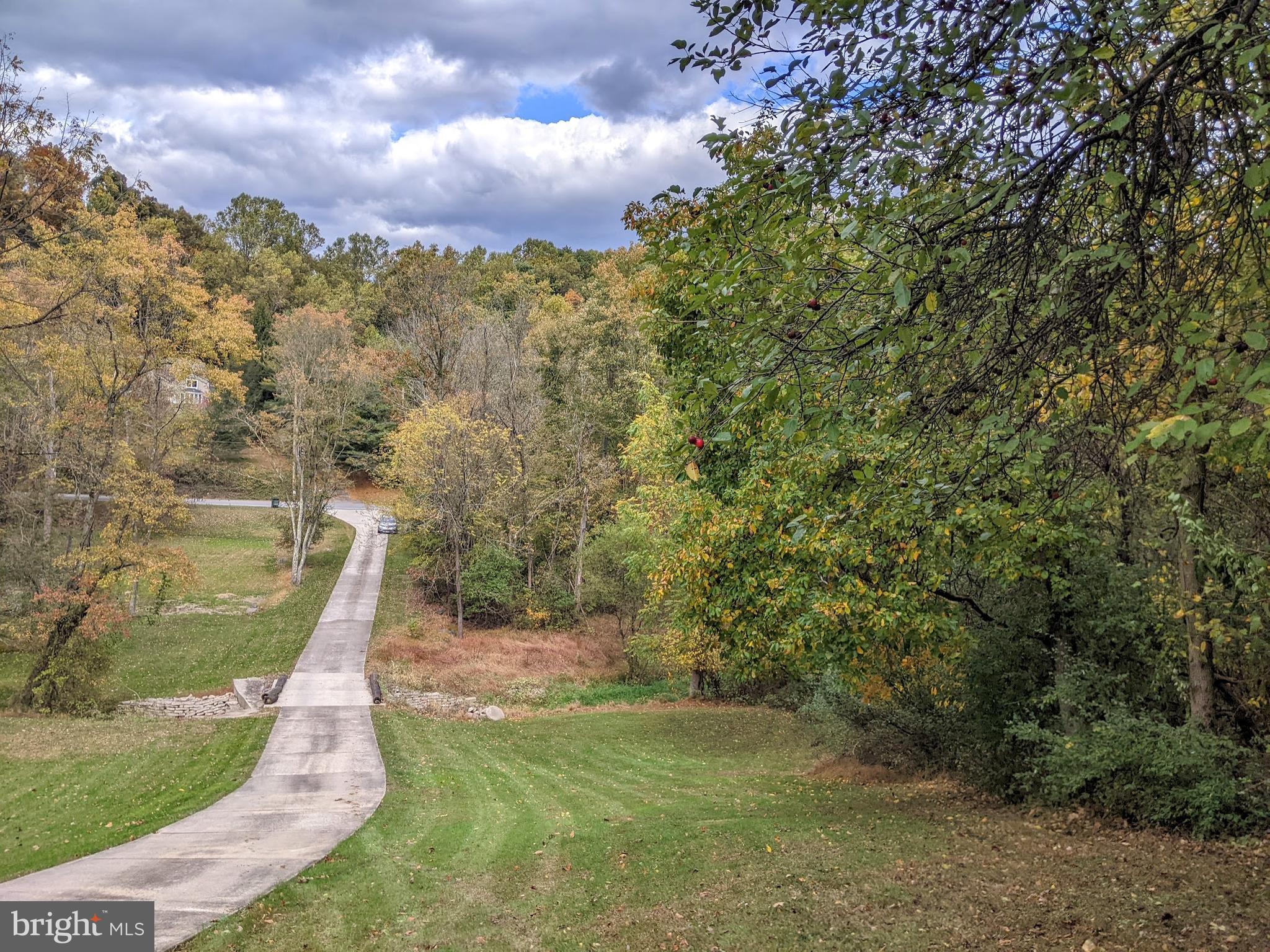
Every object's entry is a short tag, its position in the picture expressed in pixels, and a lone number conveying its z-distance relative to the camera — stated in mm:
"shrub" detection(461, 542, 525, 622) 31578
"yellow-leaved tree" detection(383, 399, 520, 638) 29875
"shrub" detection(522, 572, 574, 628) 31828
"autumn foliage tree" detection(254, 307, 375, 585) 34812
